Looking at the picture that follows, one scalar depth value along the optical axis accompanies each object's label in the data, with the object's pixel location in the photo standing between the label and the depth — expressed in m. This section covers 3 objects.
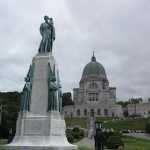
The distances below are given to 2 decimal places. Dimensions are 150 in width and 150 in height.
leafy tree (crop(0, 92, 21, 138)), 23.94
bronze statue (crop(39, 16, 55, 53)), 9.68
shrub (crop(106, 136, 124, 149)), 14.93
